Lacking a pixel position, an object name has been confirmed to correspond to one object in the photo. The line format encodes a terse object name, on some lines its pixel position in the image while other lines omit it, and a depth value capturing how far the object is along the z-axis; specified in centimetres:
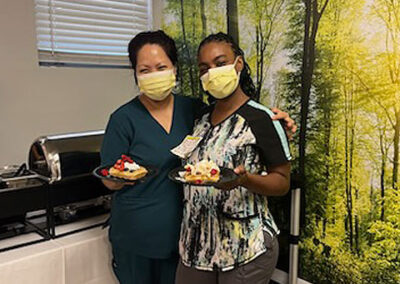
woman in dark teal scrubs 131
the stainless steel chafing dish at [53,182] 149
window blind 210
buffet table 140
